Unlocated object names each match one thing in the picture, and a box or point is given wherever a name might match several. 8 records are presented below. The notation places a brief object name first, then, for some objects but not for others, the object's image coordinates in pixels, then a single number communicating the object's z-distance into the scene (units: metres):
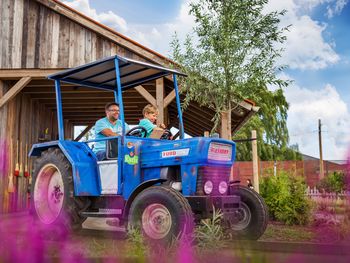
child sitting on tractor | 5.45
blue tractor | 4.16
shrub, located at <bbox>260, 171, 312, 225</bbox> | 7.49
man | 5.36
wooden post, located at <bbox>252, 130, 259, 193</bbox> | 8.94
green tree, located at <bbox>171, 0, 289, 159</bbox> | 8.76
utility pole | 31.30
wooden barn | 10.46
